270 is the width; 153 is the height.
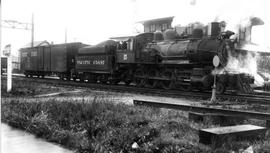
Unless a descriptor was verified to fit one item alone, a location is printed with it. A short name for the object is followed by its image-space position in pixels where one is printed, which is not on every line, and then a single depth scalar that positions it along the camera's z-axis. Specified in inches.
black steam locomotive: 531.5
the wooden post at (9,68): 427.8
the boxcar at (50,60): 917.6
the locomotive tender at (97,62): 757.3
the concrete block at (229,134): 159.9
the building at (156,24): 1475.1
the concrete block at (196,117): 242.4
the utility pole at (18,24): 1379.3
